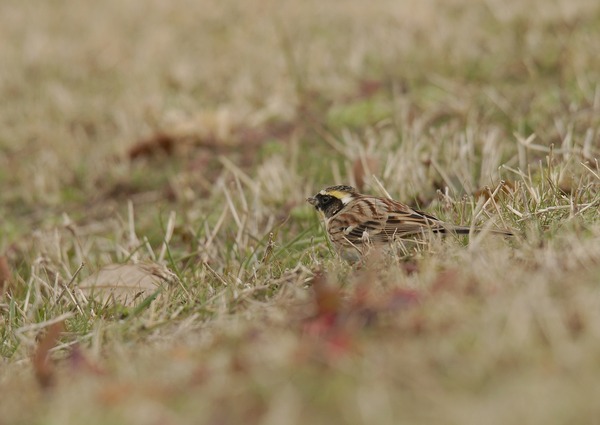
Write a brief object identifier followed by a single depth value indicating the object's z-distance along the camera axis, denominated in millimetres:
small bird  10828
